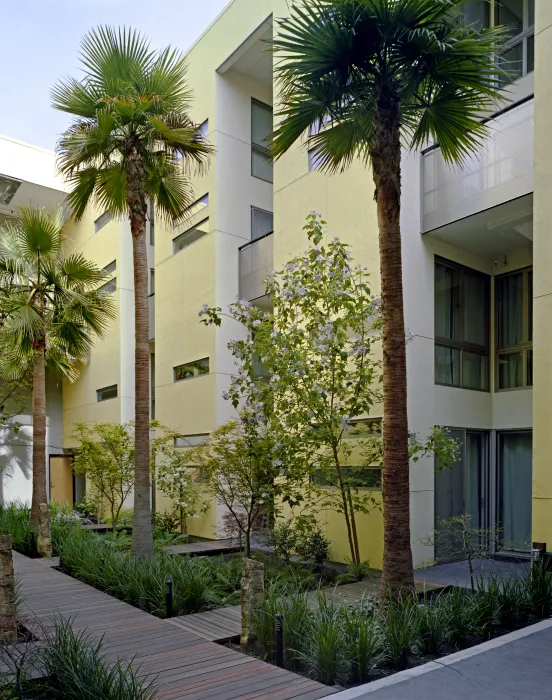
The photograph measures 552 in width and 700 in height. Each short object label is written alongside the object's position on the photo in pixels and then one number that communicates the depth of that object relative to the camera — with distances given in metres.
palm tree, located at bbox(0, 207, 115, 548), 13.00
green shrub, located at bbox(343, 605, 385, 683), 5.47
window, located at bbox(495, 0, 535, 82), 10.66
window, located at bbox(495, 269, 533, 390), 11.84
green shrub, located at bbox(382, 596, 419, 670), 5.70
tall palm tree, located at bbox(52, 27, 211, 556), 10.22
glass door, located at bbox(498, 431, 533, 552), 11.43
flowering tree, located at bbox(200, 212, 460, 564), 9.48
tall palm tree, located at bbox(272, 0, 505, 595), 6.71
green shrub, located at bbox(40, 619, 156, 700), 4.63
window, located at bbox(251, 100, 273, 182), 16.84
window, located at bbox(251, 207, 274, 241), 16.61
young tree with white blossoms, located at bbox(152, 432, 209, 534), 13.27
